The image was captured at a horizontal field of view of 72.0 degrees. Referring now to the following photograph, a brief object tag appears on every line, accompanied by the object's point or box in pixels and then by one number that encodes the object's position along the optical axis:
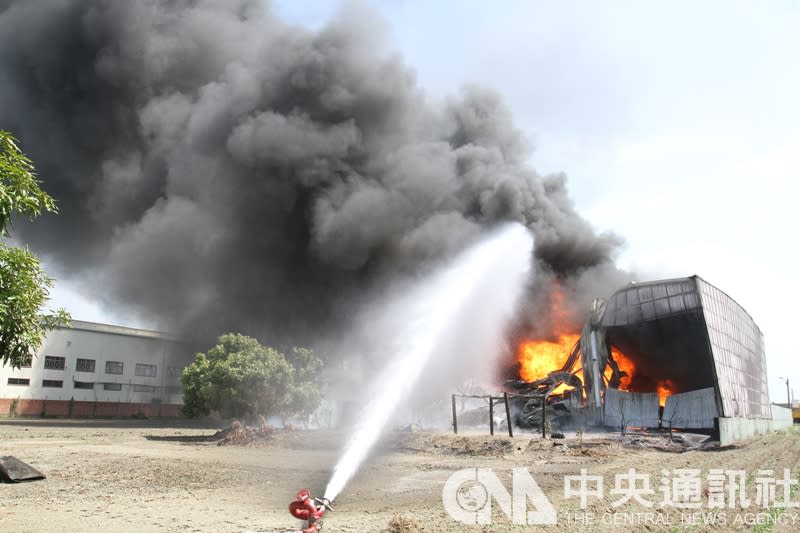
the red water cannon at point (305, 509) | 6.66
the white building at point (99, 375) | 51.34
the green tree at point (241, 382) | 34.72
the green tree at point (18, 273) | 8.17
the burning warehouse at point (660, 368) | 30.88
